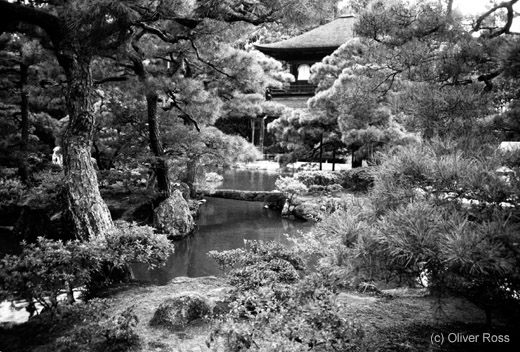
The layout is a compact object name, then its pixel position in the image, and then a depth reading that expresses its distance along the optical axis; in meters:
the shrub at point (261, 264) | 3.52
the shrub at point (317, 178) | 11.40
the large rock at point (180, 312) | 3.16
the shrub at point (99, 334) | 2.74
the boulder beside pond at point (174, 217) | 7.81
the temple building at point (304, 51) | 18.20
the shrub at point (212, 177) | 11.23
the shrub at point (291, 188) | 10.44
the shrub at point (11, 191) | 8.18
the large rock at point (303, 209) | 9.54
